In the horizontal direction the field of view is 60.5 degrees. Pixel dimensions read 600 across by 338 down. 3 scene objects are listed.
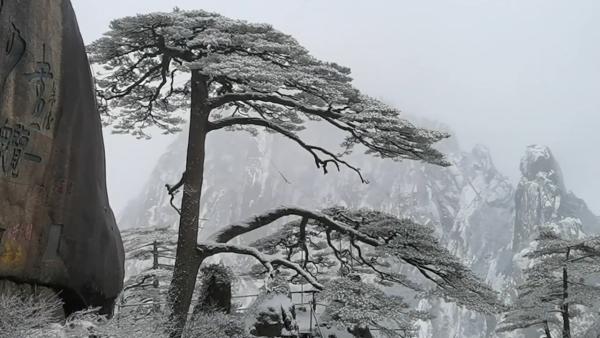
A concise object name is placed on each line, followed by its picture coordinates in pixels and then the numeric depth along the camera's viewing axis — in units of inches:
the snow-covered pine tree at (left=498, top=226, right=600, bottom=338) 538.9
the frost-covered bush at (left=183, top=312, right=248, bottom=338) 370.9
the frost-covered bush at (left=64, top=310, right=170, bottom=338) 204.7
